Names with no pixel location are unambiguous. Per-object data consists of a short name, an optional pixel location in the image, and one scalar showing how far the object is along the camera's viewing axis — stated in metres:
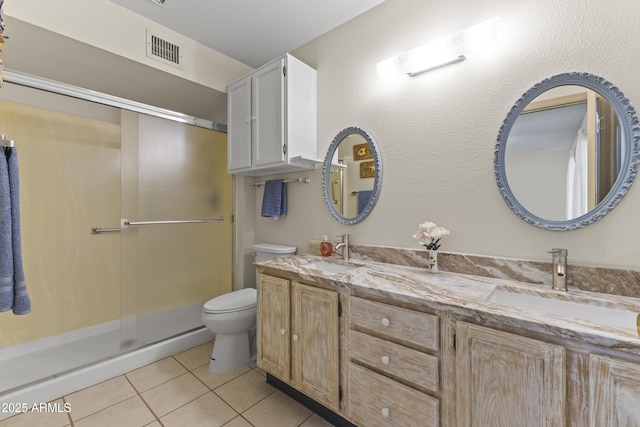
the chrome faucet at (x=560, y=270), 1.14
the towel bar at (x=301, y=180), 2.18
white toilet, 1.91
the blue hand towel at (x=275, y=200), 2.30
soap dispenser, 1.95
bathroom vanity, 0.79
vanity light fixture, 1.35
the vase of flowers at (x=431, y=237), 1.45
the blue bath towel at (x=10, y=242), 1.10
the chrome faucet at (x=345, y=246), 1.87
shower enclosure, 2.06
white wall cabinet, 1.93
